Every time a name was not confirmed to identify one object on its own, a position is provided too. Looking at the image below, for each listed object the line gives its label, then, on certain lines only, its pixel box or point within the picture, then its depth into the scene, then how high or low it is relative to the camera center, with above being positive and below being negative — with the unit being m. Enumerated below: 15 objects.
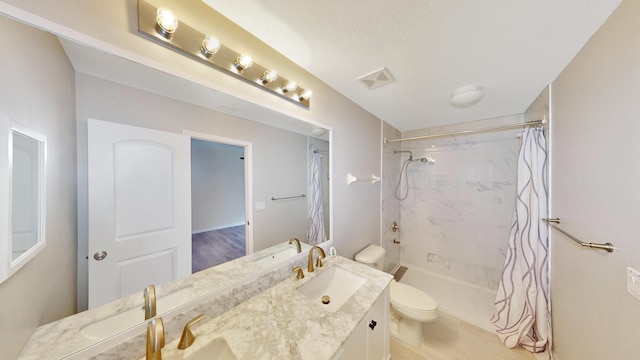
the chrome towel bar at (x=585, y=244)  0.89 -0.35
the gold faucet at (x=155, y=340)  0.61 -0.54
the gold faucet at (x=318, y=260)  1.27 -0.57
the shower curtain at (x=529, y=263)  1.54 -0.76
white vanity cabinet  0.87 -0.88
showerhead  2.68 +0.28
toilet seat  1.58 -1.10
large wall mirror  0.53 +0.22
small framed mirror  0.46 -0.05
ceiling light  1.52 +0.71
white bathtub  1.97 -1.45
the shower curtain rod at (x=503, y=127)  1.62 +0.52
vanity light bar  0.72 +0.62
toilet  1.57 -1.15
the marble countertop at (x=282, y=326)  0.71 -0.66
